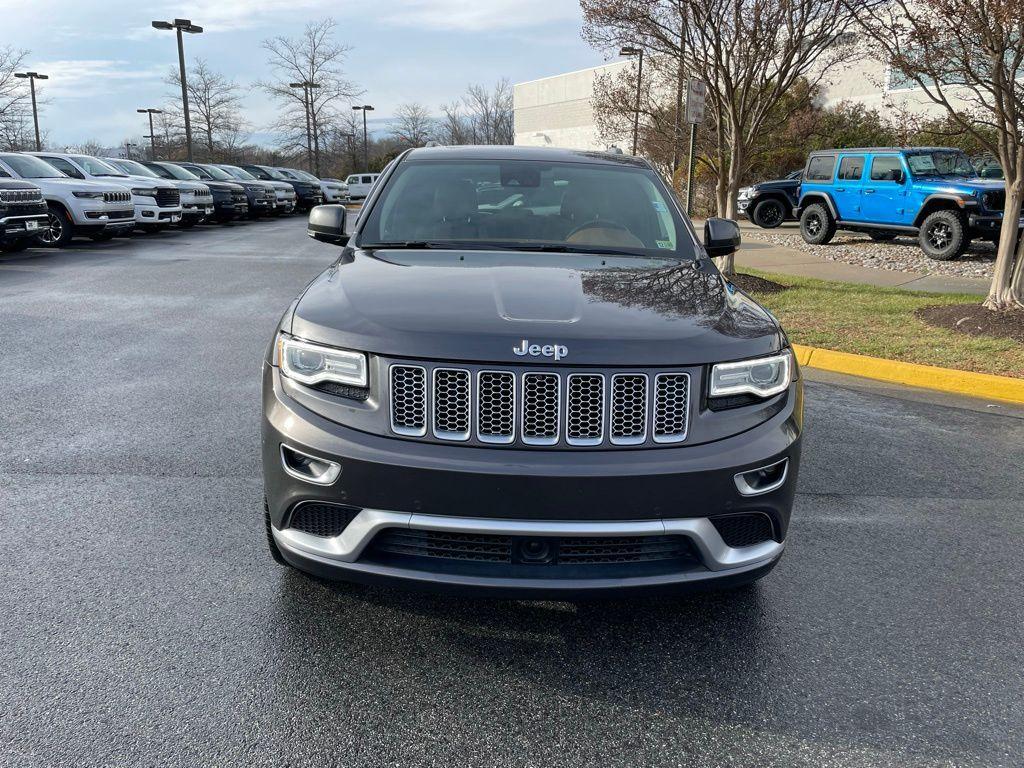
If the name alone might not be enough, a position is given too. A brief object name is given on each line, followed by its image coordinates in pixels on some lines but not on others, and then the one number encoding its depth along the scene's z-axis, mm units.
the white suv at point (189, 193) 21344
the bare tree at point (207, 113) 49656
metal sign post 9898
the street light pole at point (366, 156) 56081
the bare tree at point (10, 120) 38094
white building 61125
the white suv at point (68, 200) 16062
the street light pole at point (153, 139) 65750
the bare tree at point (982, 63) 7363
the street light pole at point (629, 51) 12210
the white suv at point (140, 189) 18000
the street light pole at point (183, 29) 30750
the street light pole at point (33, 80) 51656
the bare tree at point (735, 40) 9508
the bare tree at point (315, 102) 49366
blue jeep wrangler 13719
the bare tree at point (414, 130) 69188
